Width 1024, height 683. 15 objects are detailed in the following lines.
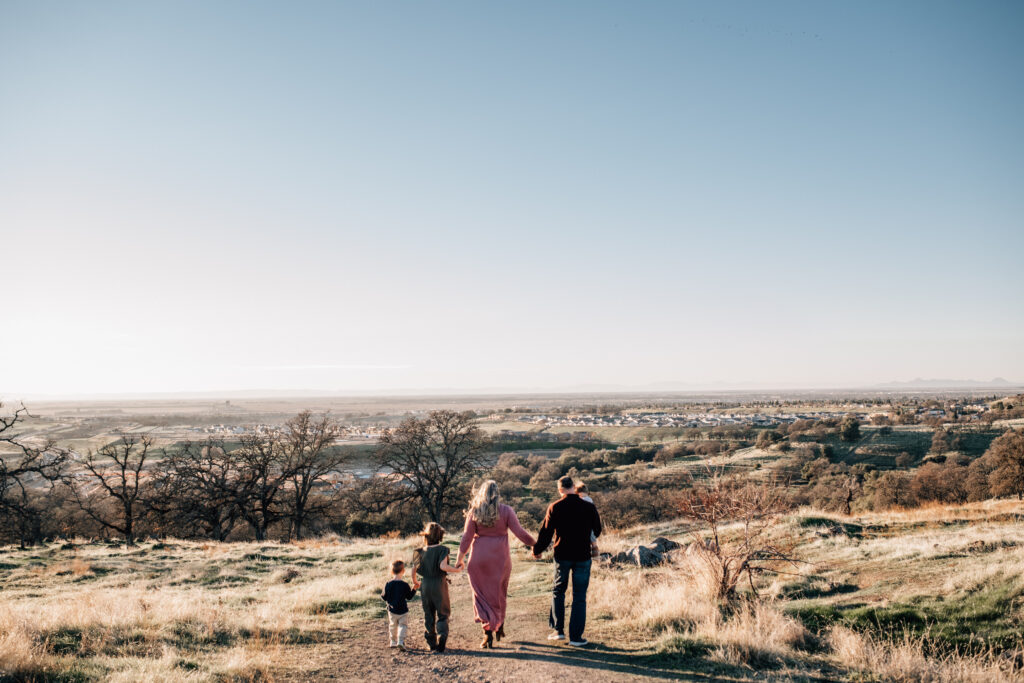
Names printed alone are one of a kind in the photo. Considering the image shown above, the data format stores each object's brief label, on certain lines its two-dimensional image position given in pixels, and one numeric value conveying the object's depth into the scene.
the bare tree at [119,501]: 33.22
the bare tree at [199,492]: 32.19
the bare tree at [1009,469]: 25.30
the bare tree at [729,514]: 8.52
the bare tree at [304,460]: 34.28
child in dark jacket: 6.98
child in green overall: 6.62
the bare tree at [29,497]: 18.54
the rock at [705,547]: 8.98
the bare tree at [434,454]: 36.62
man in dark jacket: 6.66
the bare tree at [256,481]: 32.84
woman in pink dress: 6.59
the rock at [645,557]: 12.87
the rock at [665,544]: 13.91
